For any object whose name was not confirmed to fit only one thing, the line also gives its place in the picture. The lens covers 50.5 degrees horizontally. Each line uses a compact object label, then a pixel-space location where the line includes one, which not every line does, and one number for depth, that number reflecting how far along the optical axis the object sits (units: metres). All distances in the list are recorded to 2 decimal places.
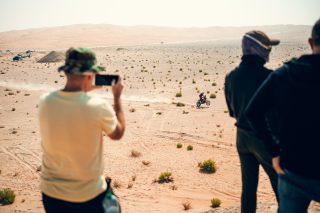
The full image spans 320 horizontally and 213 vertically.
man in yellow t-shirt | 2.45
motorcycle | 19.12
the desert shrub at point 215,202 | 7.07
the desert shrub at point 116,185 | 8.51
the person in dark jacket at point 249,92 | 3.47
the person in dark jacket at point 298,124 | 2.32
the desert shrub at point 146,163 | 10.12
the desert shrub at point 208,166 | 9.43
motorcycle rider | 19.23
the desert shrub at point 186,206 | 6.98
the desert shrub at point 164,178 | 8.82
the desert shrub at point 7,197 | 7.63
